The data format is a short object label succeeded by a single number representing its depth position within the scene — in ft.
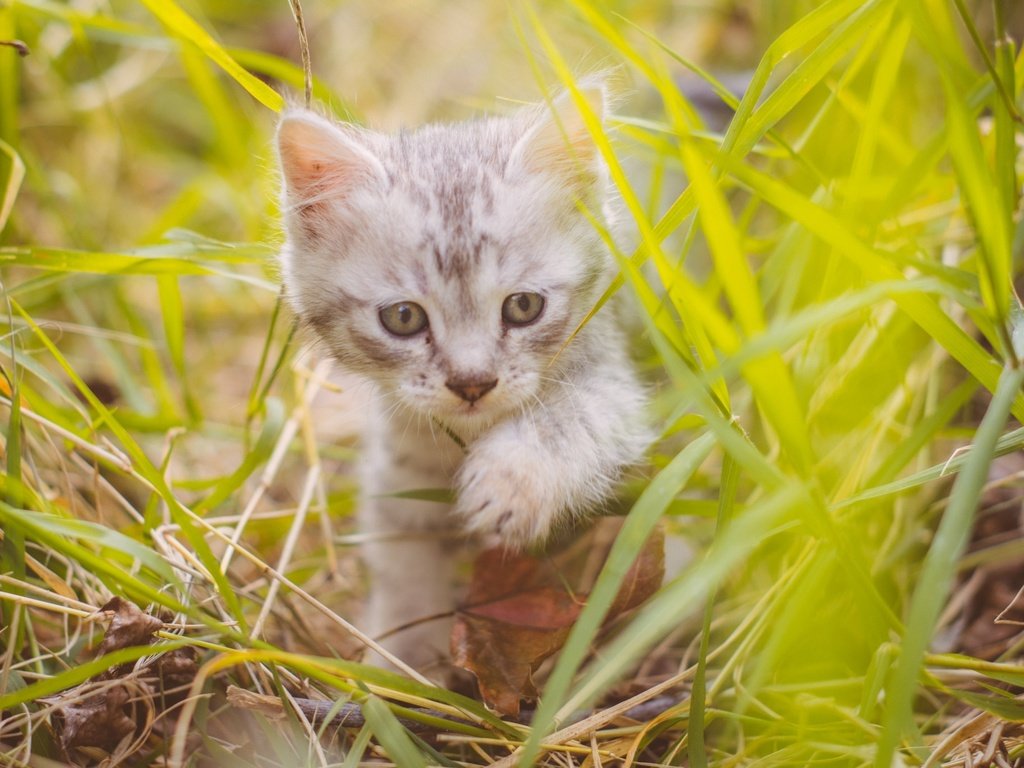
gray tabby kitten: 2.19
